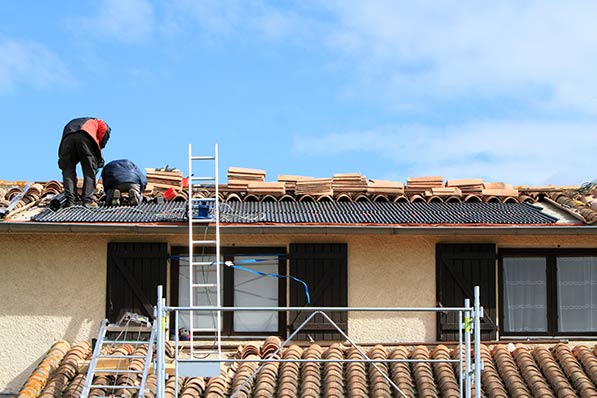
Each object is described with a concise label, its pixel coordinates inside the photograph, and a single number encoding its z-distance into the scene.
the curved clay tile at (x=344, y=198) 19.00
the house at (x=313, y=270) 16.31
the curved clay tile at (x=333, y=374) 15.08
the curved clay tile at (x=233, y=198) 18.86
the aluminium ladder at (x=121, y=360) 14.39
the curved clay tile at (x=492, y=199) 19.31
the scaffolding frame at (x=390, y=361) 13.74
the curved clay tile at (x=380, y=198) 19.18
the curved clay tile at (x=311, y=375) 15.05
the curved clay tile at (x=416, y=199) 18.99
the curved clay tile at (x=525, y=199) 19.44
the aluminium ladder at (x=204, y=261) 16.11
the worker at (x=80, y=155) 17.97
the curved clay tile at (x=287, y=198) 18.98
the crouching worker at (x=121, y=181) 18.08
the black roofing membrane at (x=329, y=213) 16.64
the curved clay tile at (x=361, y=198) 19.17
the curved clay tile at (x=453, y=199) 19.13
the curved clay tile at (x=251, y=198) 18.97
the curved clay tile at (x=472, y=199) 19.28
